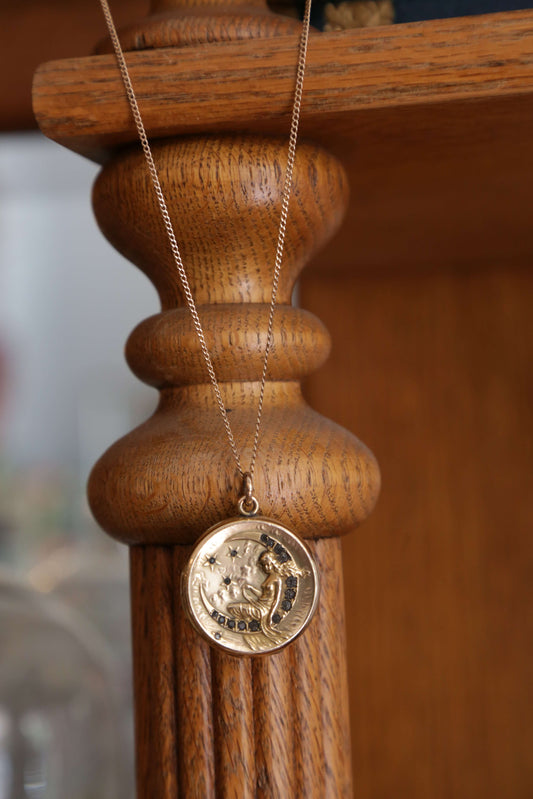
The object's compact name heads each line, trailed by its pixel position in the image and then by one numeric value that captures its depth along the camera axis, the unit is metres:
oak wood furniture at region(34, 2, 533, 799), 0.39
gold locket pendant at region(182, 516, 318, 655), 0.38
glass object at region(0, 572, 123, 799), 0.80
